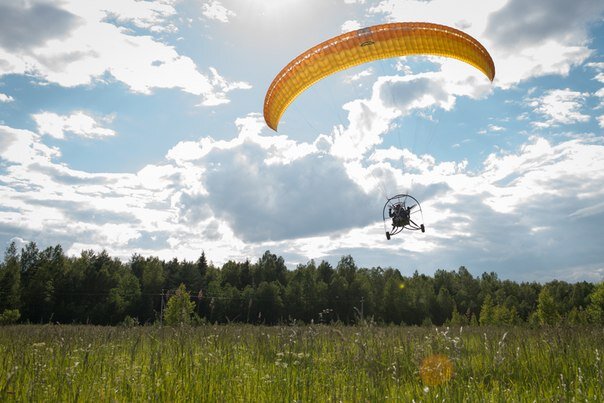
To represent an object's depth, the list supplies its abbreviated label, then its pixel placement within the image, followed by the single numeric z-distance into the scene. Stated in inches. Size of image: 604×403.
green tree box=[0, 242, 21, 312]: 2134.6
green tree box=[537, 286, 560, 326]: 1994.3
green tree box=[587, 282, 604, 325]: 1873.8
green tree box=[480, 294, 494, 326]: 2356.1
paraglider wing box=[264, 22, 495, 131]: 607.5
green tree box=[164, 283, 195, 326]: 1407.5
